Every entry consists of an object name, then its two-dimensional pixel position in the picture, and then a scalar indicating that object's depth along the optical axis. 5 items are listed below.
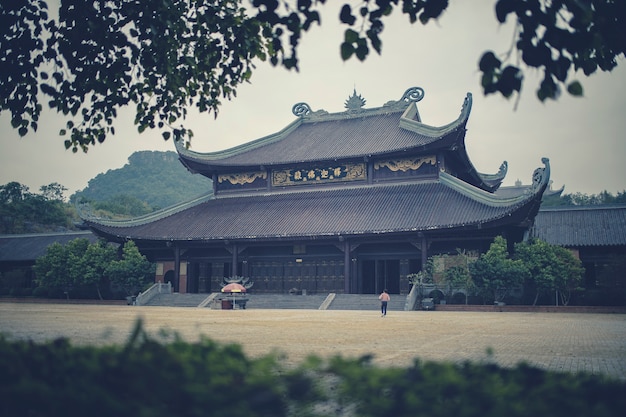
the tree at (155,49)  5.06
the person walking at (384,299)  19.84
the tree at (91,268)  31.16
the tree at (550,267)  23.94
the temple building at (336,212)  27.42
